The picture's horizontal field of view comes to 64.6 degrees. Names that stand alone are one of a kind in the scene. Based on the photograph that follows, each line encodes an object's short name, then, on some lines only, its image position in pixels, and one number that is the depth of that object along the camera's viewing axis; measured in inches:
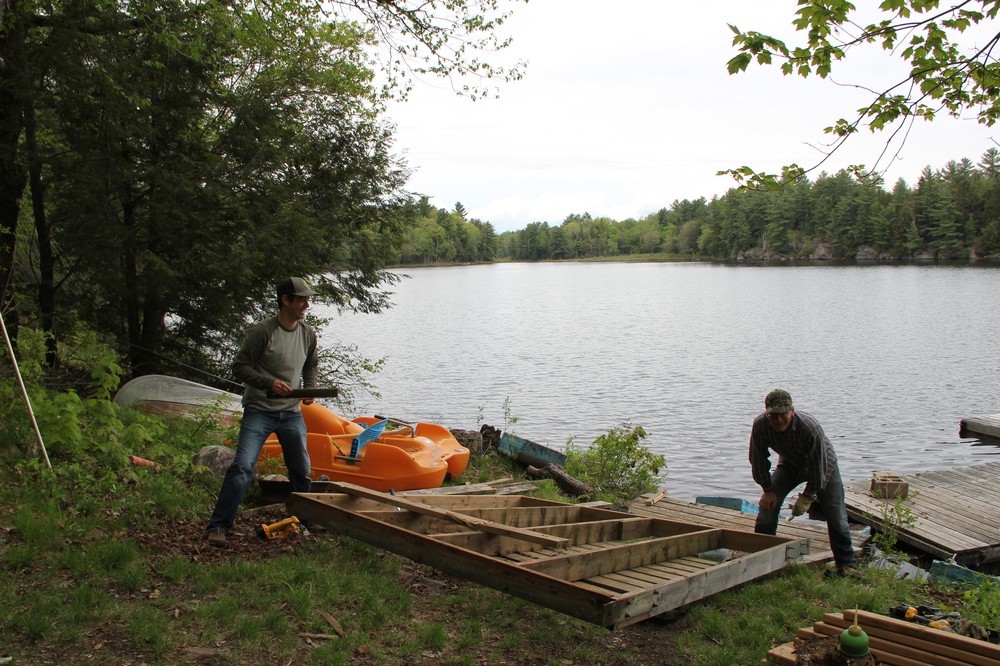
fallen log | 445.4
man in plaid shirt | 267.0
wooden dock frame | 195.5
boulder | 317.7
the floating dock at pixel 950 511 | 411.5
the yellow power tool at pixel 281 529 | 250.8
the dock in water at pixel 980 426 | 731.4
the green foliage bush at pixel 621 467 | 492.1
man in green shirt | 238.8
